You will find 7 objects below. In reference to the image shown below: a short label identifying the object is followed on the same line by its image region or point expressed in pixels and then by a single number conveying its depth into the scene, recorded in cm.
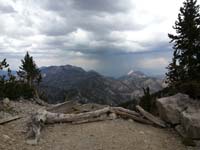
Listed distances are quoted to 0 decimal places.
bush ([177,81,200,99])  757
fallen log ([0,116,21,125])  690
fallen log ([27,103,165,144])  659
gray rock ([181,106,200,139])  625
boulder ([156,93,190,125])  722
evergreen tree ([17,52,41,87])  2676
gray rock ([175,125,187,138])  663
